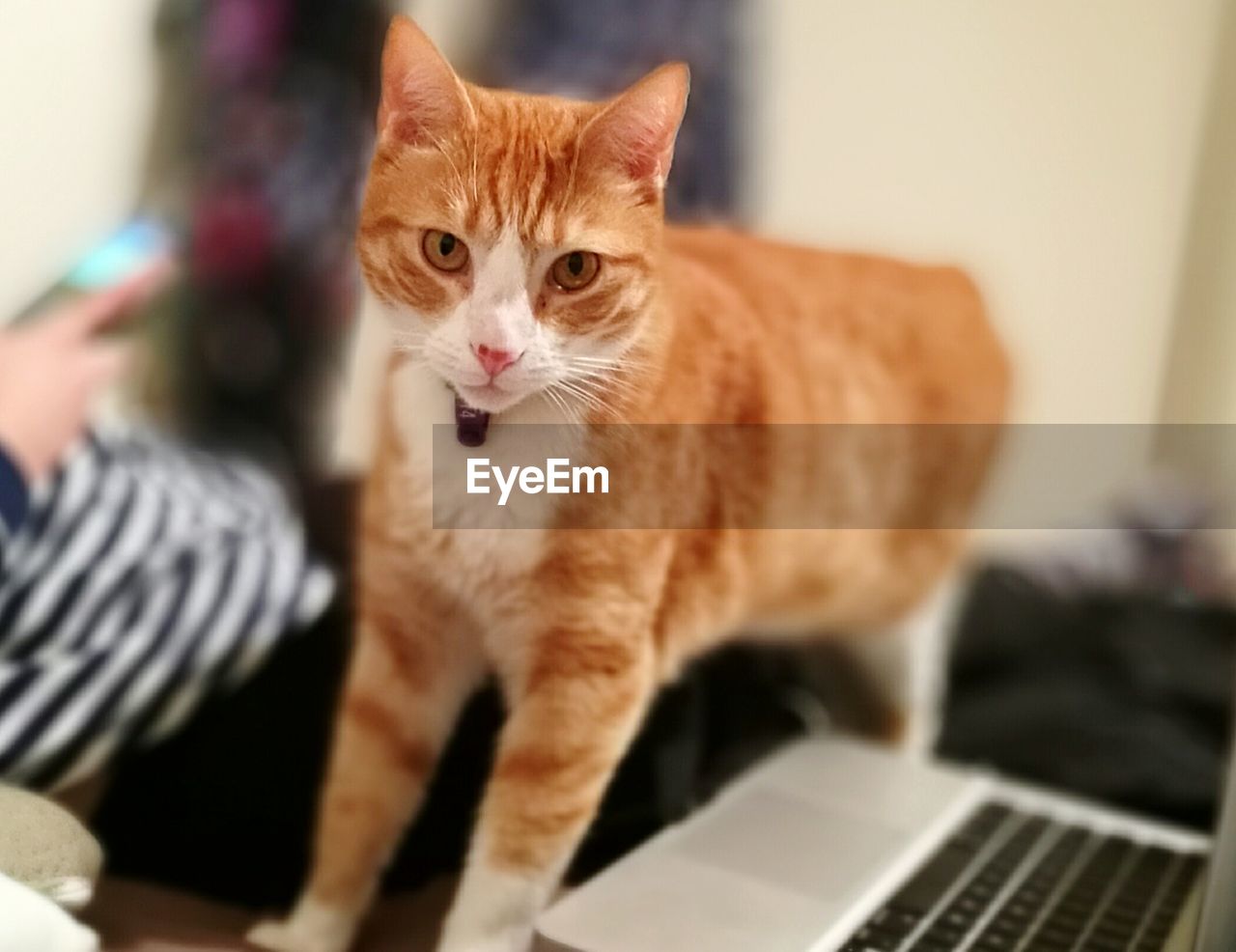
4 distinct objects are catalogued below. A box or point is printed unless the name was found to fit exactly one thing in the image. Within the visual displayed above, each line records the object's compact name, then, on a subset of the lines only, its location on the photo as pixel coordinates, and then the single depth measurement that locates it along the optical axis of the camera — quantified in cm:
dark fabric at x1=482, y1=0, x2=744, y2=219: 71
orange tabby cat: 59
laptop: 67
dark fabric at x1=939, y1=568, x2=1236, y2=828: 105
